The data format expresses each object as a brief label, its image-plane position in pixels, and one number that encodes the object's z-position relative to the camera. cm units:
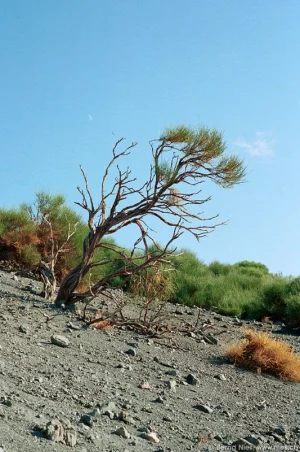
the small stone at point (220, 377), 830
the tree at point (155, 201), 1000
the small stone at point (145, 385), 679
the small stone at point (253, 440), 559
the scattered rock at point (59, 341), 781
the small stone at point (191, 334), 1054
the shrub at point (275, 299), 1606
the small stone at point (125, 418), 540
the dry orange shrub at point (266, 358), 920
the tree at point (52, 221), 1482
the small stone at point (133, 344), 887
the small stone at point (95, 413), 527
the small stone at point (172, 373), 780
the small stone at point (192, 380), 766
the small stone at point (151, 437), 508
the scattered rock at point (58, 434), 438
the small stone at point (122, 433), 498
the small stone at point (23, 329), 802
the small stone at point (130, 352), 836
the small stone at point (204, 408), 653
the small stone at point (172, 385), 705
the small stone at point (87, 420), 502
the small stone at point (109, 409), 537
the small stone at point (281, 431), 629
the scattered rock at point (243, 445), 534
